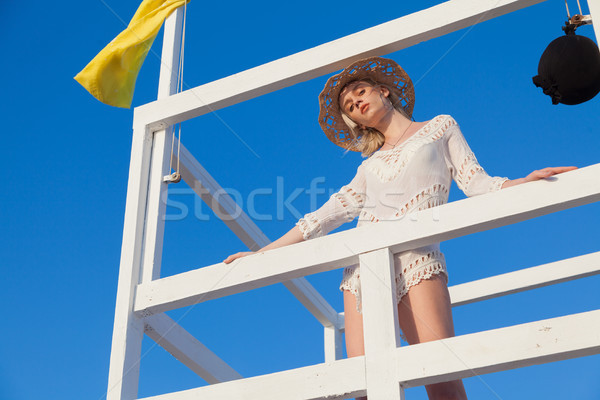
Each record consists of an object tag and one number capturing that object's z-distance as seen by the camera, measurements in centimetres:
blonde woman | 230
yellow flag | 327
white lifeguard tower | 174
